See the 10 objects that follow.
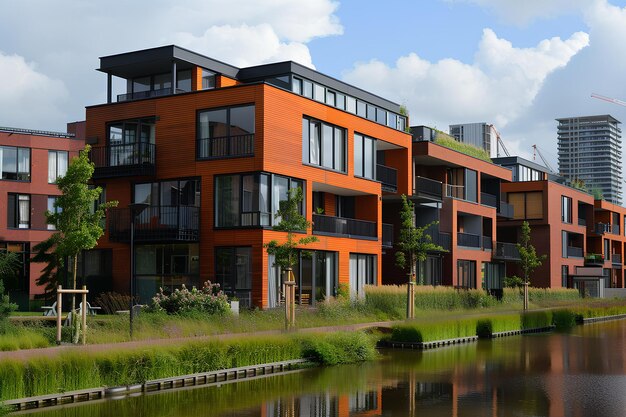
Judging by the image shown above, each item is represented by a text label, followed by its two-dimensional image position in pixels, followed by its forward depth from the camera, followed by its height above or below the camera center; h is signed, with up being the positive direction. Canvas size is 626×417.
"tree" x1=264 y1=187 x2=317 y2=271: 28.30 +1.04
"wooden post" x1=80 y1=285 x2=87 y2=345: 20.72 -1.56
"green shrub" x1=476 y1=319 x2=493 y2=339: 33.16 -2.80
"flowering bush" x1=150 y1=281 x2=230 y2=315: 28.73 -1.52
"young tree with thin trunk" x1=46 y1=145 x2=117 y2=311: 25.12 +1.36
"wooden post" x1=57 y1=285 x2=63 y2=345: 20.55 -1.56
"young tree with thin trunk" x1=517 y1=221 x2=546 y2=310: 50.88 +0.07
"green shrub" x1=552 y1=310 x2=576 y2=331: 40.94 -3.05
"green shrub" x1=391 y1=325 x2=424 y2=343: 28.00 -2.55
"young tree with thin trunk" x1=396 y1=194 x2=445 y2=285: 36.66 +0.60
